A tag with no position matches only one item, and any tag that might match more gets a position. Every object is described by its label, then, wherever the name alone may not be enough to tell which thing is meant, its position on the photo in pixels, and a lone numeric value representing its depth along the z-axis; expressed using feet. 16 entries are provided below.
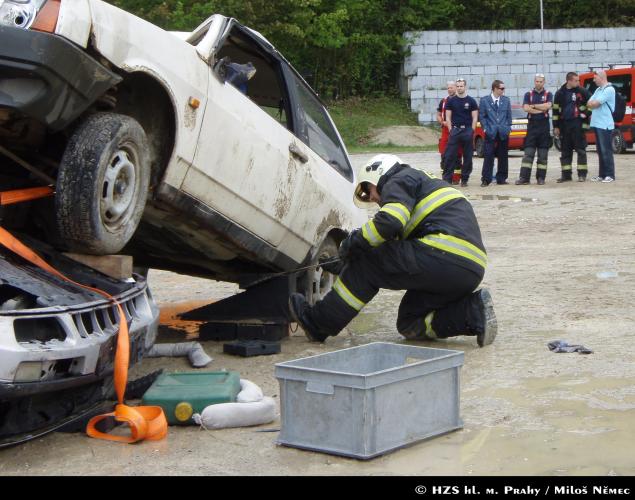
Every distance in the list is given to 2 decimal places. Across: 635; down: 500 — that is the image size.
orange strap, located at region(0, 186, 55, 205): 24.27
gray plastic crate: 21.16
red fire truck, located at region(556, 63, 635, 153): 114.61
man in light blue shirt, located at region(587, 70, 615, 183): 86.61
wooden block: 25.42
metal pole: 182.09
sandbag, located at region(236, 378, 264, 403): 24.66
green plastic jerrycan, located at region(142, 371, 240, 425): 24.06
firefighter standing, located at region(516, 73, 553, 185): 87.73
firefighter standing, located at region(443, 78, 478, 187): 85.26
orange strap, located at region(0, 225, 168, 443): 22.63
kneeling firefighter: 32.25
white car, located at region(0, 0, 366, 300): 23.35
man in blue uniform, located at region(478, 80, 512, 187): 87.81
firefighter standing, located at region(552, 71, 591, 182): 88.37
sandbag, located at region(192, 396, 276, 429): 23.78
